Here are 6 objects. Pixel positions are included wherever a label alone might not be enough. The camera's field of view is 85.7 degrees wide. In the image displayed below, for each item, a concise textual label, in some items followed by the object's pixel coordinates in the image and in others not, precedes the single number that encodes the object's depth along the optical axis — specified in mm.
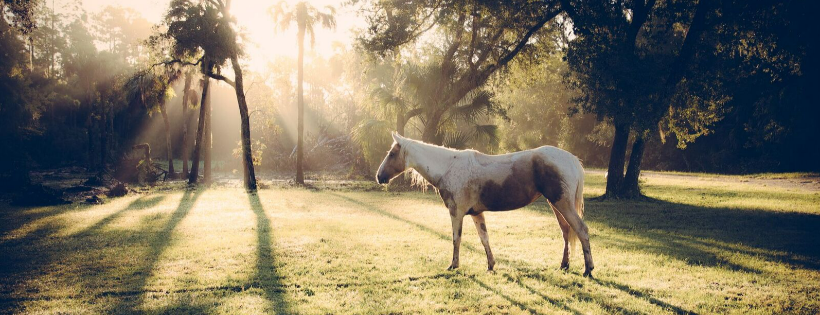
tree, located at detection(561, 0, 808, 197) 13477
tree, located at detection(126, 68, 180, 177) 20836
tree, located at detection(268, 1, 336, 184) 23547
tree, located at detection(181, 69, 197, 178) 24531
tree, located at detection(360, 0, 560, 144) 16453
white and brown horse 6207
